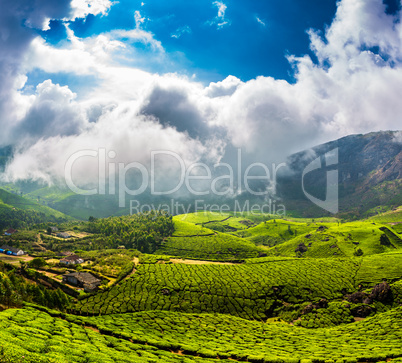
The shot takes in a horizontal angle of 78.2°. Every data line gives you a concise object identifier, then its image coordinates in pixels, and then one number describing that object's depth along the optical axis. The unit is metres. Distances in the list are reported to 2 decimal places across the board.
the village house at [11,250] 140.68
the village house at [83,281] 90.53
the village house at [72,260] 126.24
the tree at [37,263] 100.19
